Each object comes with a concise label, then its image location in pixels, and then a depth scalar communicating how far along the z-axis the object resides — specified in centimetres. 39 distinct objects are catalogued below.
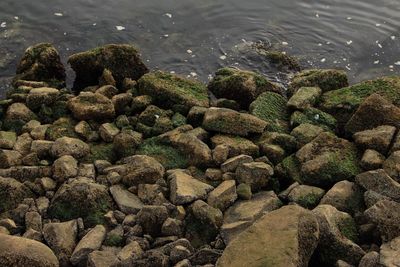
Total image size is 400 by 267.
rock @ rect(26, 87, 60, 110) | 1245
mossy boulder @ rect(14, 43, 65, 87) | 1405
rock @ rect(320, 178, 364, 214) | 887
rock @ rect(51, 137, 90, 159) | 1044
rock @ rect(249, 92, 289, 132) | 1196
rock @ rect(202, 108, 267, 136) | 1118
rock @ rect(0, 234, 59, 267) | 699
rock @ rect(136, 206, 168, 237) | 843
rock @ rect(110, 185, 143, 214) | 898
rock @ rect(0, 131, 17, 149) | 1081
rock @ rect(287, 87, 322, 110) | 1241
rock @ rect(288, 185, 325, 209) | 907
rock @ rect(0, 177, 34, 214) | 905
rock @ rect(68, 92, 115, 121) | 1184
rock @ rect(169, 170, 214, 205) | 899
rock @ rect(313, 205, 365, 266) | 757
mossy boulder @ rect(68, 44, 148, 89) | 1394
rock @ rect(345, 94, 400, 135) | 1092
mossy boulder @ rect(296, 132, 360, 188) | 970
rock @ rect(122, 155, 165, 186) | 958
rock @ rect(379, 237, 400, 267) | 702
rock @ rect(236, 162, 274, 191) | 944
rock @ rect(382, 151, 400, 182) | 933
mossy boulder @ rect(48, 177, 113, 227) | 882
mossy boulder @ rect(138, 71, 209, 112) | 1251
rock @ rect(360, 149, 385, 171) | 974
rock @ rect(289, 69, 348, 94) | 1363
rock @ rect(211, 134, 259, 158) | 1048
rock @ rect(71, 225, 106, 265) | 780
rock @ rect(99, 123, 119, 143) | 1126
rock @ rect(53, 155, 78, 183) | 975
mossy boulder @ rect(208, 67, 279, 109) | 1315
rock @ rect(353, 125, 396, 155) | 1016
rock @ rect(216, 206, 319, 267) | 669
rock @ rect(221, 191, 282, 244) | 826
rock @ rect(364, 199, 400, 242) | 768
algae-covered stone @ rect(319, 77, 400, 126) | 1216
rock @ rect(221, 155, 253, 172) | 990
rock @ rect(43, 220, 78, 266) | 787
